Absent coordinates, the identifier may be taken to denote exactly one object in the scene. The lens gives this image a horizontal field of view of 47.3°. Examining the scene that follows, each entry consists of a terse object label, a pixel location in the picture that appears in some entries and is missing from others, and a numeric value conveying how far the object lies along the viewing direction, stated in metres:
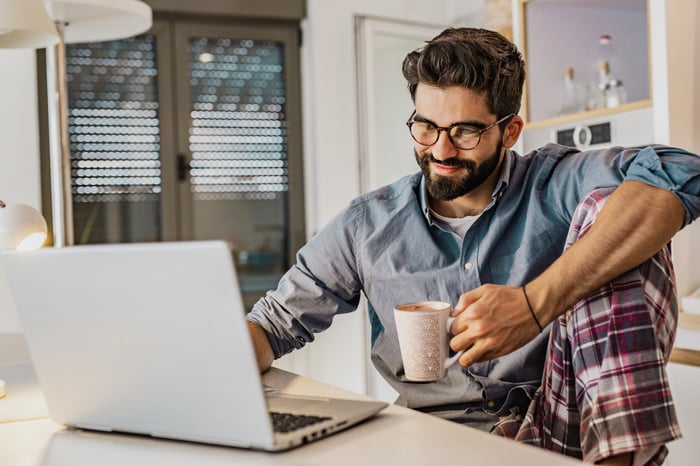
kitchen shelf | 2.20
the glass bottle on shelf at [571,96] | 2.53
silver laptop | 0.79
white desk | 0.79
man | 1.14
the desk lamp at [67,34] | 2.26
